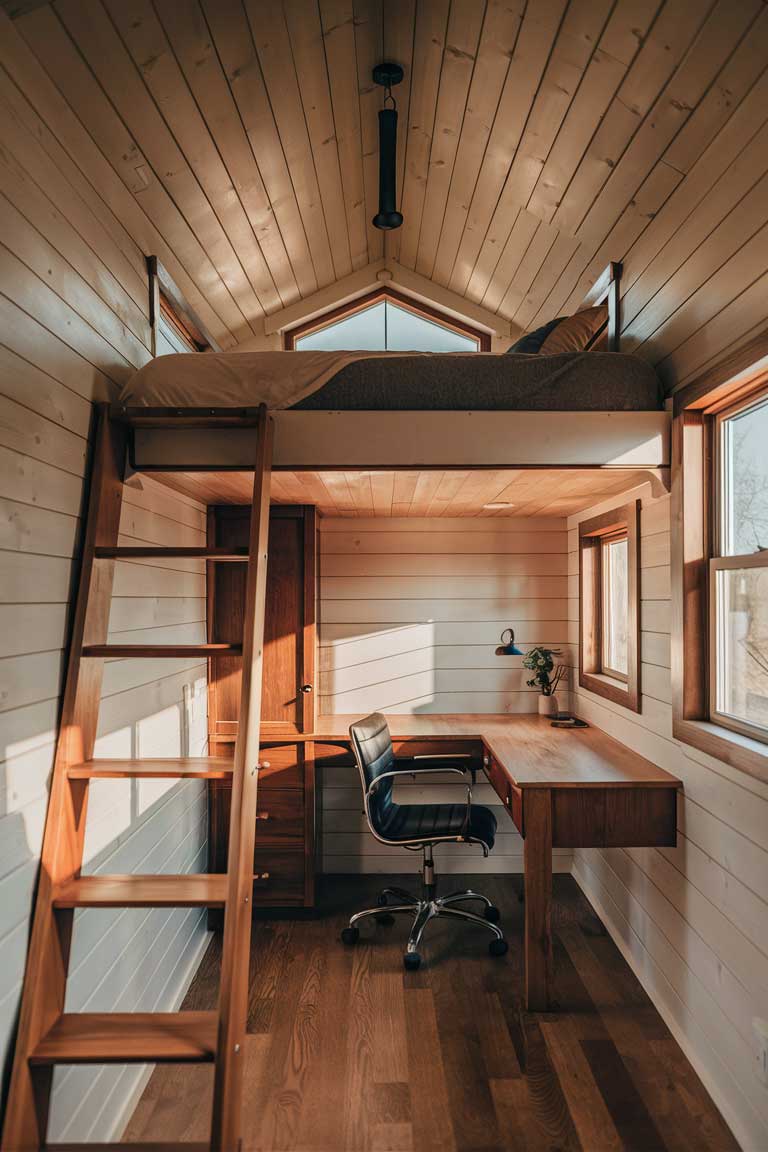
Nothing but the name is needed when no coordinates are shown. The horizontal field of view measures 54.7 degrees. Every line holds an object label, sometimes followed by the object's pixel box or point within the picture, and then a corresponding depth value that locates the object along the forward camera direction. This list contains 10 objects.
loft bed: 2.40
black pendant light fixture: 2.79
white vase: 4.00
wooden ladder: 1.58
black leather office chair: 3.23
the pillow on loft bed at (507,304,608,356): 2.86
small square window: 3.04
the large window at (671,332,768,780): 2.10
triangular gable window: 4.35
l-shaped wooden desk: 2.60
